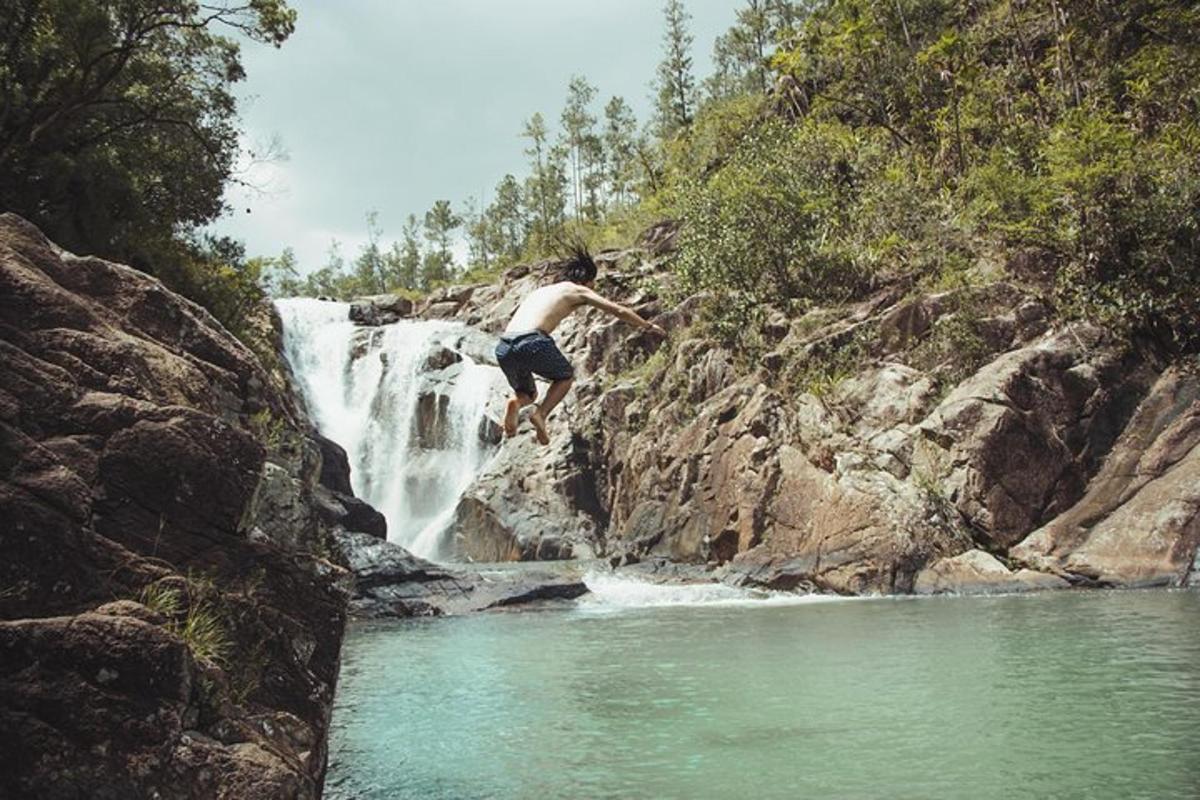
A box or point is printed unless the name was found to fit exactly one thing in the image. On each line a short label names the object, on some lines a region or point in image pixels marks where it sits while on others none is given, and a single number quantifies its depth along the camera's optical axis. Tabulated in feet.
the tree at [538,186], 222.69
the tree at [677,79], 199.72
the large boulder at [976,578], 54.44
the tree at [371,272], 299.99
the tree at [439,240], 277.44
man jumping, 21.75
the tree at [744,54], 195.42
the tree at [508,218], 258.16
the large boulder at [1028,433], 61.57
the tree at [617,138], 223.12
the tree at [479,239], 267.18
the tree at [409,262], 291.58
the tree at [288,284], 268.66
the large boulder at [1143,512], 51.44
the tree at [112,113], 53.47
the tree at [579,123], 224.12
